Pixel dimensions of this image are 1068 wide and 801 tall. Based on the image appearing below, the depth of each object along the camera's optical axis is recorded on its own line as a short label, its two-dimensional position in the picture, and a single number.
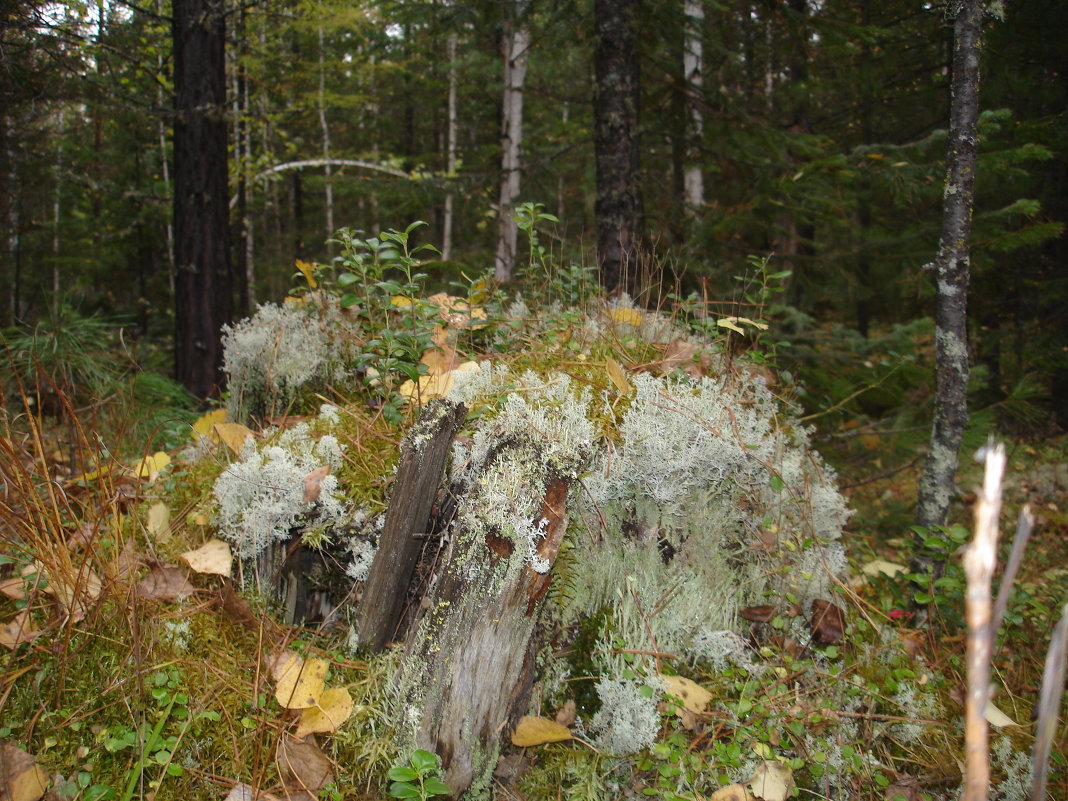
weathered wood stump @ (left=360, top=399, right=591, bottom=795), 1.93
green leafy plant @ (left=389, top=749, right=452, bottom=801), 1.70
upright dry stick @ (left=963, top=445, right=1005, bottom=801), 0.55
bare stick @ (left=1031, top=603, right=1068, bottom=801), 0.58
